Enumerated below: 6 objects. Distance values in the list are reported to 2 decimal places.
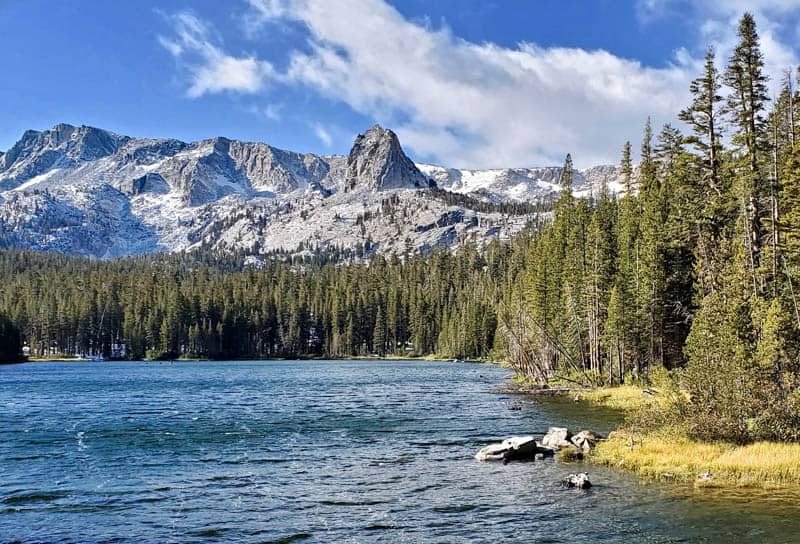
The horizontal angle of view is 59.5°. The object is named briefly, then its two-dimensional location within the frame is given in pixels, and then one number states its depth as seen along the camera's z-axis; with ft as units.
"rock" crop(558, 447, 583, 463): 118.73
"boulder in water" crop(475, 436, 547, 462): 120.37
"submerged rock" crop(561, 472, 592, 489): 98.53
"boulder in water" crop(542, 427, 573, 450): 126.32
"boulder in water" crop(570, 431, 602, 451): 123.95
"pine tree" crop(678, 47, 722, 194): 182.70
